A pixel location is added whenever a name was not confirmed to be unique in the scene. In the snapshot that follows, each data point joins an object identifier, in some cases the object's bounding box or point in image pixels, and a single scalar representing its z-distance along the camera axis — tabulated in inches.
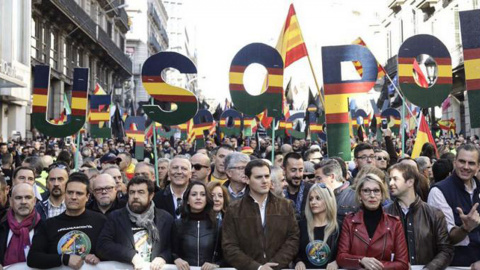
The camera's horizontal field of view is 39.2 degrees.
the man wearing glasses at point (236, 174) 259.6
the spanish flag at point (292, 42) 413.1
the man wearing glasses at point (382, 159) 315.9
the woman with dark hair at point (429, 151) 378.8
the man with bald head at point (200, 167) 286.5
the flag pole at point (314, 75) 389.7
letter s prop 337.1
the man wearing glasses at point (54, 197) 254.7
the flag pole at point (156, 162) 325.1
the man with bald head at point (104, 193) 247.1
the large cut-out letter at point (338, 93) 318.3
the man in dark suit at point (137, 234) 205.5
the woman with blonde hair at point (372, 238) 195.6
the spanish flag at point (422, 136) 399.5
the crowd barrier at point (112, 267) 209.6
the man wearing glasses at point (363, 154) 309.6
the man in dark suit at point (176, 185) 255.1
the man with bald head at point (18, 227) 218.4
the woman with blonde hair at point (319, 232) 205.2
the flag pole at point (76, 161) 359.1
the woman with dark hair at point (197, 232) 212.7
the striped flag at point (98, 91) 654.5
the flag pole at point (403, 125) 341.9
